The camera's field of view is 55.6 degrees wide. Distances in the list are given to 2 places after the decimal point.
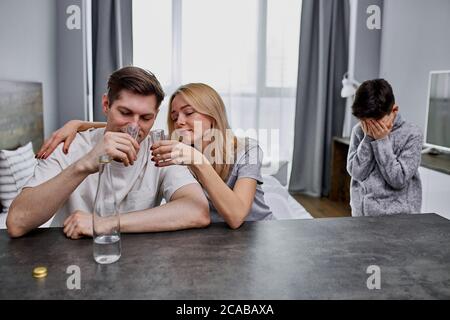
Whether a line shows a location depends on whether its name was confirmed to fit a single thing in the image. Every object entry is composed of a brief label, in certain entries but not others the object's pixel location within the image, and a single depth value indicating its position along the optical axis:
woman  1.51
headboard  2.80
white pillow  2.56
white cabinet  2.90
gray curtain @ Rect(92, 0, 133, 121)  4.38
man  1.18
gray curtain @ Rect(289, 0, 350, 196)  4.62
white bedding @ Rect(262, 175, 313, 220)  3.01
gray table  0.84
